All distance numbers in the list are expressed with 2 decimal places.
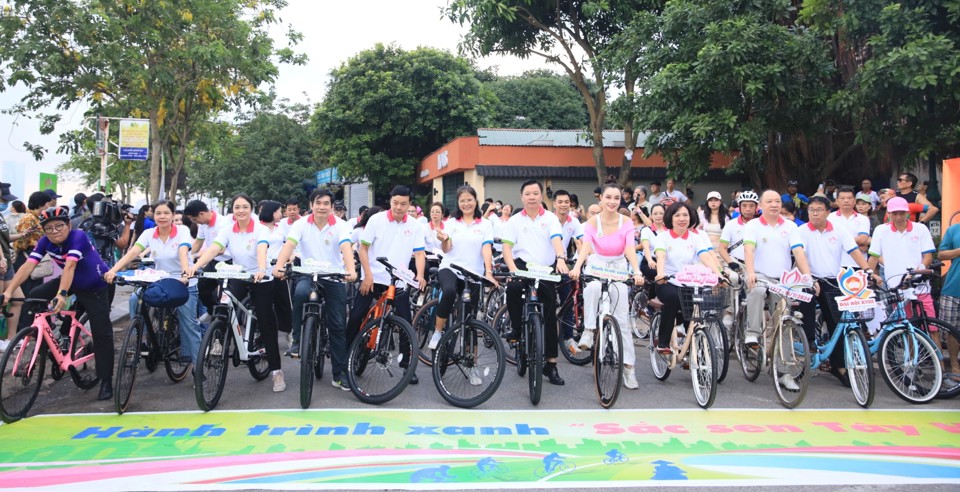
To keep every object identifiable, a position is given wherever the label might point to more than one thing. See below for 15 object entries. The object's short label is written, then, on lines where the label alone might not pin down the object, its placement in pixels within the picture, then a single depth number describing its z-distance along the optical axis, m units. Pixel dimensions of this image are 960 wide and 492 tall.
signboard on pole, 21.62
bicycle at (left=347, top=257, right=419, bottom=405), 6.86
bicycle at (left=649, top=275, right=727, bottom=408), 6.59
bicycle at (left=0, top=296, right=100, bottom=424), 6.24
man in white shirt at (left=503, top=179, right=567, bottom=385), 7.43
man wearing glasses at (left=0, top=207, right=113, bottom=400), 6.57
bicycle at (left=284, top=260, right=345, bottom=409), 6.55
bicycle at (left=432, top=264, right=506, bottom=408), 6.76
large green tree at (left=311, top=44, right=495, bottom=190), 34.47
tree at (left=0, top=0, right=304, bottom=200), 18.97
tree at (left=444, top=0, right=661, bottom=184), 21.12
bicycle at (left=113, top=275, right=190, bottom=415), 6.43
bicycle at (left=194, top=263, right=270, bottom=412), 6.46
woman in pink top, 7.18
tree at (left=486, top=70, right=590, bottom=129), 44.88
